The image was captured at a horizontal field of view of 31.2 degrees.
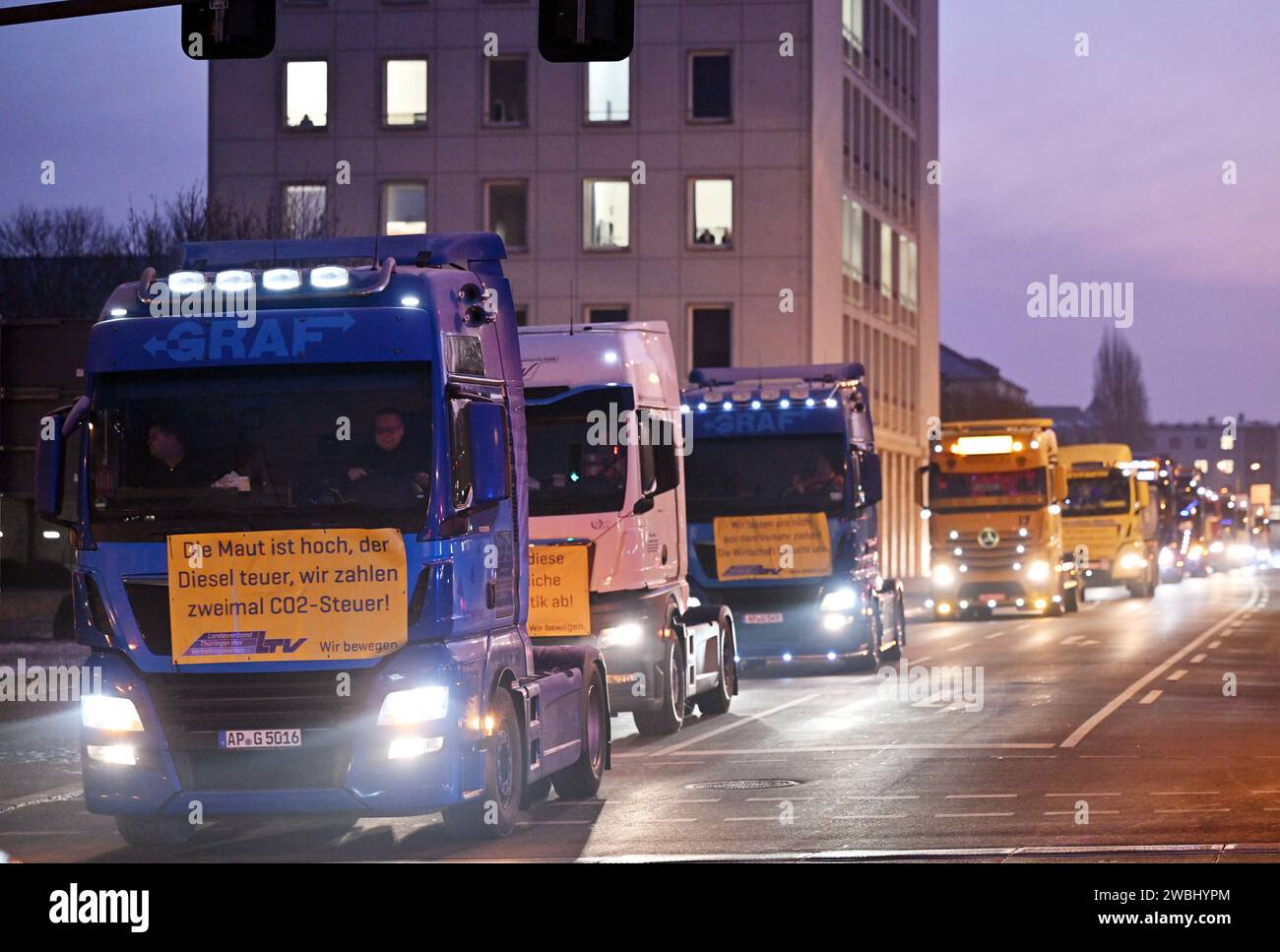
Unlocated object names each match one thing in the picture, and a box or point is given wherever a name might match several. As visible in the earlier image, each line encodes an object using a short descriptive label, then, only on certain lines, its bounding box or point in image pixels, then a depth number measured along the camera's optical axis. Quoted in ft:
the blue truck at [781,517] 88.58
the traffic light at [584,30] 44.93
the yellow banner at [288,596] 39.29
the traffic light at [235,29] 45.68
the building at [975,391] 397.19
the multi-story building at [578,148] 213.46
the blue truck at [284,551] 39.29
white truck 59.57
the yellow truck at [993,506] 140.67
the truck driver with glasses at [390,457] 39.78
